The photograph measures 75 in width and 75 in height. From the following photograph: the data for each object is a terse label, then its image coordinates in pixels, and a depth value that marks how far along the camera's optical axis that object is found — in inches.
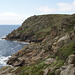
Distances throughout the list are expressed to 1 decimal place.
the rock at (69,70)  430.2
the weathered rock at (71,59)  490.8
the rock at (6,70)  965.5
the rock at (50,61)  697.5
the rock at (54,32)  1485.0
